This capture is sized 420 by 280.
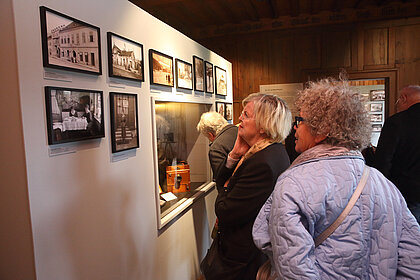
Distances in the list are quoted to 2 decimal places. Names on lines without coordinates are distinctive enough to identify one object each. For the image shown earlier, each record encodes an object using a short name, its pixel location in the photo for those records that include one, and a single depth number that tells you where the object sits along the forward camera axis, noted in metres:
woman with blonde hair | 1.79
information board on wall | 5.86
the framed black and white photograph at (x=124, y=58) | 1.76
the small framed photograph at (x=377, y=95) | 6.61
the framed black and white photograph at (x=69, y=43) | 1.32
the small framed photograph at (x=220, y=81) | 4.00
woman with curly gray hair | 1.10
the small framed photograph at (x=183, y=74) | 2.70
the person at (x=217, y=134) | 2.86
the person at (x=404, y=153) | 2.59
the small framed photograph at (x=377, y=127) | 6.38
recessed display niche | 2.65
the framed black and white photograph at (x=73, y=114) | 1.34
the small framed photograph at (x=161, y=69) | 2.23
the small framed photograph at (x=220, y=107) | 3.97
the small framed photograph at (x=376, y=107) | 6.53
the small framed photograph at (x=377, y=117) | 6.45
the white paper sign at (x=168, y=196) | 2.80
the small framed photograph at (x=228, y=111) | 4.41
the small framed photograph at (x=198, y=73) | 3.15
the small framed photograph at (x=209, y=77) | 3.56
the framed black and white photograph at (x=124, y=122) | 1.77
